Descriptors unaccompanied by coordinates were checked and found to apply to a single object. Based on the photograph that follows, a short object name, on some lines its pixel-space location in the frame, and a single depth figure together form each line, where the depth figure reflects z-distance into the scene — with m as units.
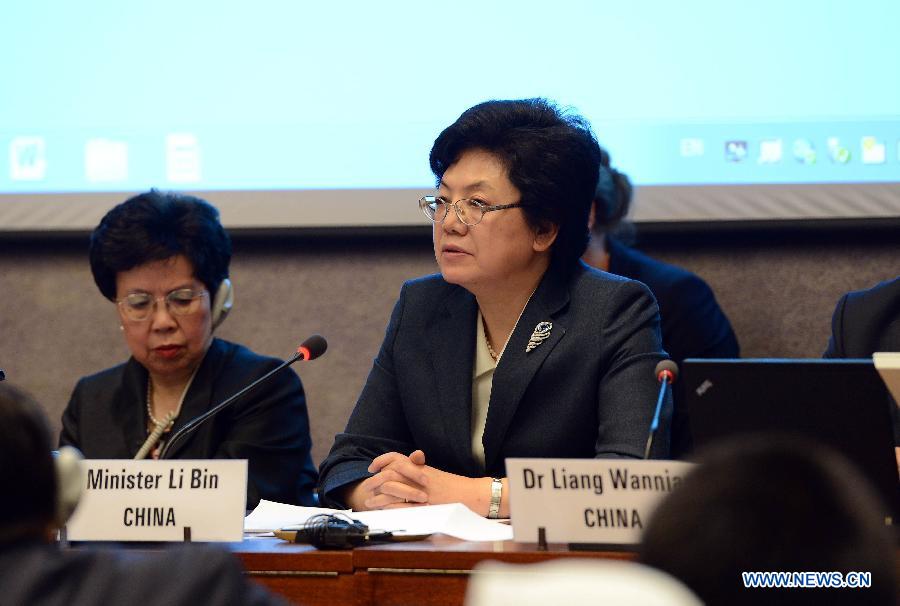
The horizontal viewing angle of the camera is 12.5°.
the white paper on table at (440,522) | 4.22
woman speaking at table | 4.55
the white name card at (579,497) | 4.08
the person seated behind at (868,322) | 4.53
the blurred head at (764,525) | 2.31
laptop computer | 4.11
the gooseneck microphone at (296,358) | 4.38
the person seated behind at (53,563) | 2.95
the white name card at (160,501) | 4.17
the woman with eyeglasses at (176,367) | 4.76
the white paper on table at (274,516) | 4.32
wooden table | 4.09
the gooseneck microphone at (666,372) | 4.27
